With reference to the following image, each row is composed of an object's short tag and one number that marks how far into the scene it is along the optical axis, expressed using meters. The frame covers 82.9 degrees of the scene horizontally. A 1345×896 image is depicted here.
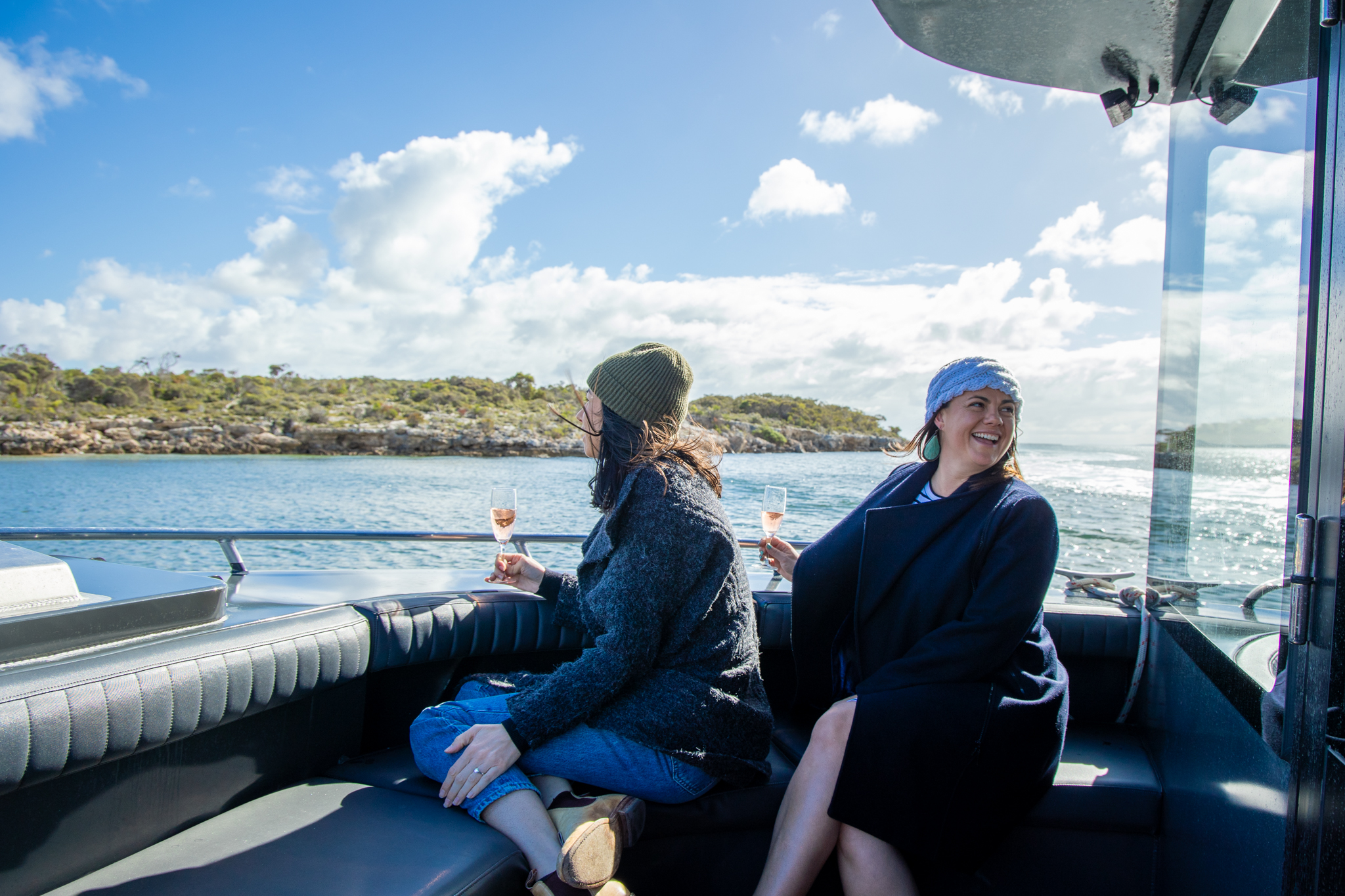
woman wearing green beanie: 1.27
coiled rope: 1.60
